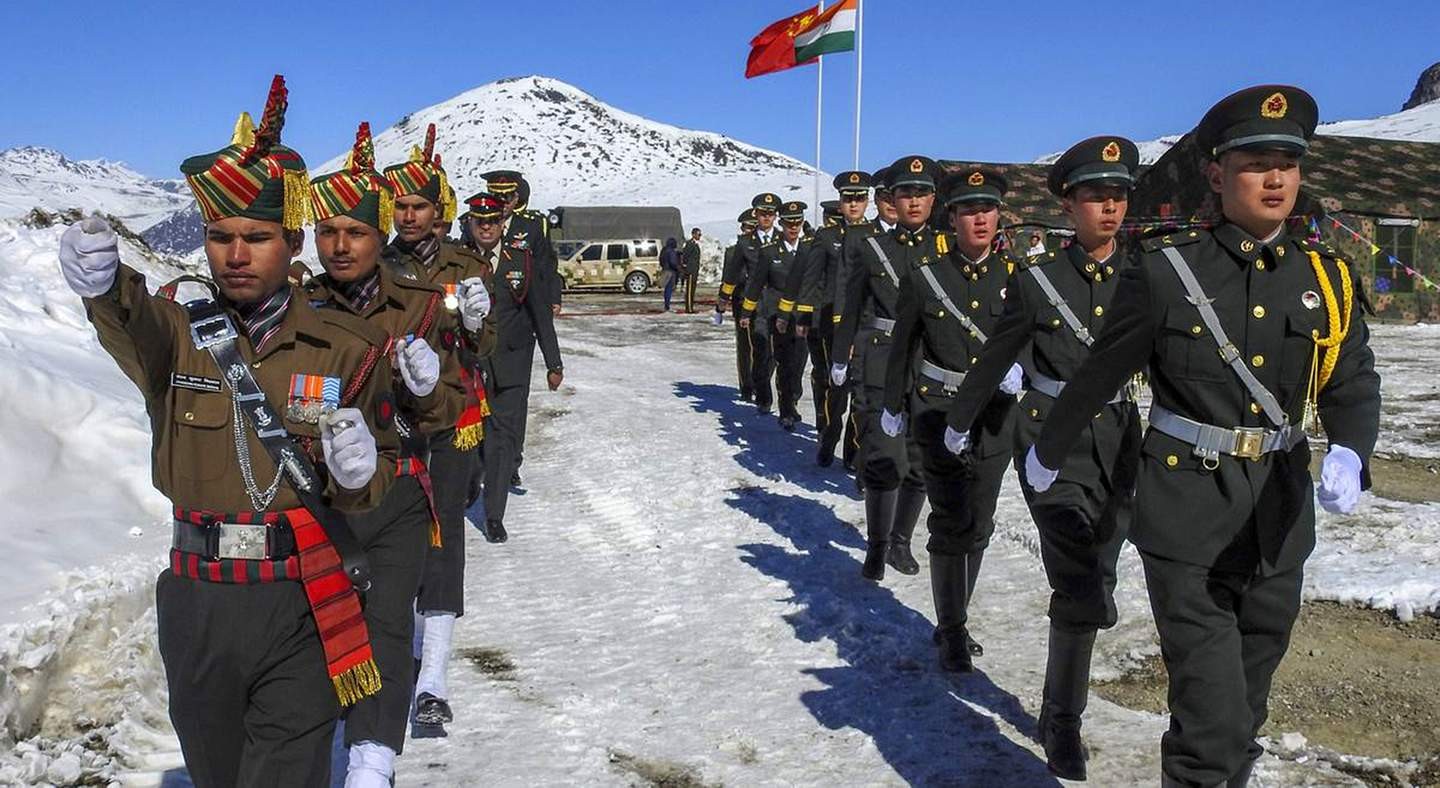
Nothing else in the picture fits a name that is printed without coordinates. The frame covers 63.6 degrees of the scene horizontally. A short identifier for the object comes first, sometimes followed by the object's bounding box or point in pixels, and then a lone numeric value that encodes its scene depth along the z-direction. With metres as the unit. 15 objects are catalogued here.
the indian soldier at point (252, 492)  2.70
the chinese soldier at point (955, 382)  5.30
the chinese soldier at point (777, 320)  11.06
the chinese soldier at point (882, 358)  6.52
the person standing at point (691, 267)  26.66
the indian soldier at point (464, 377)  4.66
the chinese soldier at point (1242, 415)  3.18
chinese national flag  25.34
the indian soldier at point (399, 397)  3.41
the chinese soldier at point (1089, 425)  4.23
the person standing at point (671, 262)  28.16
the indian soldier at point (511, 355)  7.47
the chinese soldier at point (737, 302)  13.20
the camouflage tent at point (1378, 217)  21.06
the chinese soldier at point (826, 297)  9.07
